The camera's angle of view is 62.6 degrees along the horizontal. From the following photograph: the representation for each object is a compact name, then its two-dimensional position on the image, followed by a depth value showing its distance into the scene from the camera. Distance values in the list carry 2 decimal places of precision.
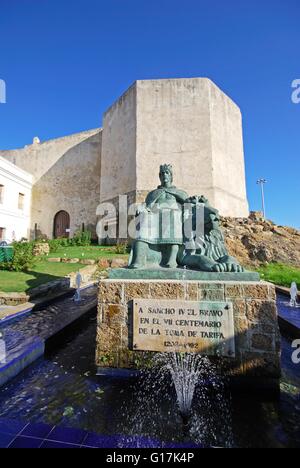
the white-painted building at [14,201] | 18.11
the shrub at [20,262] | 7.40
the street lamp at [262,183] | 27.85
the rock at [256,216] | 13.87
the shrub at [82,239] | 16.58
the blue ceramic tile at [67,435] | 1.41
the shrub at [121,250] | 11.49
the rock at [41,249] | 10.85
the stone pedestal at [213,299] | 2.12
